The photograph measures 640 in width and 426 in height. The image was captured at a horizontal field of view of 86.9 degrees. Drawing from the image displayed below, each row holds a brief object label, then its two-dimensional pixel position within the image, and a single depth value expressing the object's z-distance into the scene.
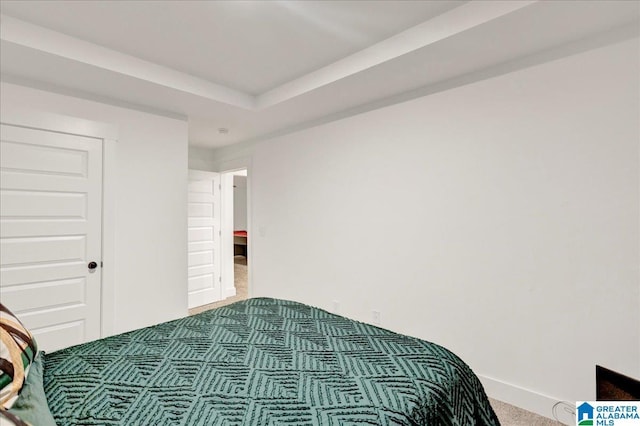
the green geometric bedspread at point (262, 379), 1.02
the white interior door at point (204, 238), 4.72
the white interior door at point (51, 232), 2.49
